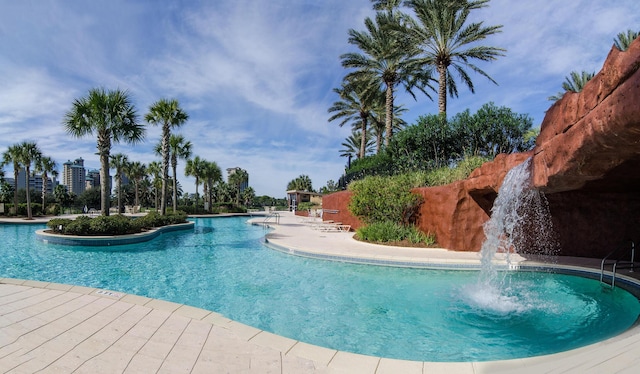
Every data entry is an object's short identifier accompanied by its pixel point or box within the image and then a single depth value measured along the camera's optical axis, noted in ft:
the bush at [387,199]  43.86
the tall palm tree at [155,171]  136.40
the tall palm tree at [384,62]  67.10
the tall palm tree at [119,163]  130.95
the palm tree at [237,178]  194.22
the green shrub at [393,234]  40.55
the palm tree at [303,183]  224.12
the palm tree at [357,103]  80.81
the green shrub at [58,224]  46.48
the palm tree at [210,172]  127.63
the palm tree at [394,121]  108.06
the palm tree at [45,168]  103.60
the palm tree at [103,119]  48.52
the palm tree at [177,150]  93.45
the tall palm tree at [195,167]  126.72
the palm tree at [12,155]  93.81
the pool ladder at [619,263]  24.08
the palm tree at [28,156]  94.17
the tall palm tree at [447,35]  57.00
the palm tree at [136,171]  142.51
